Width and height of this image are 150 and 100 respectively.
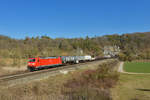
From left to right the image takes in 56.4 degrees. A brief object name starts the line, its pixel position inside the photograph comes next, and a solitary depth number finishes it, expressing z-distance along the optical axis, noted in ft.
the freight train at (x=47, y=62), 95.16
